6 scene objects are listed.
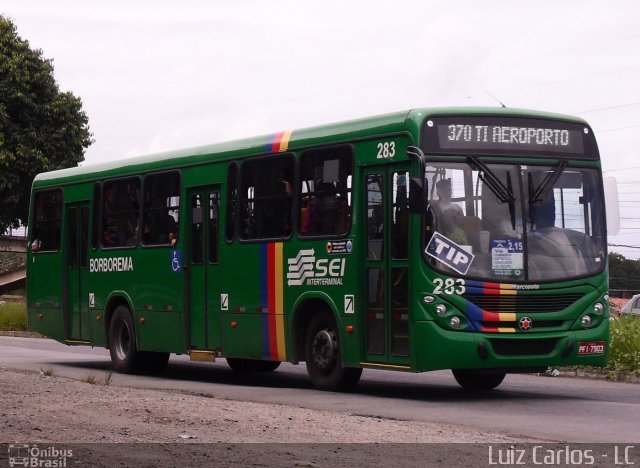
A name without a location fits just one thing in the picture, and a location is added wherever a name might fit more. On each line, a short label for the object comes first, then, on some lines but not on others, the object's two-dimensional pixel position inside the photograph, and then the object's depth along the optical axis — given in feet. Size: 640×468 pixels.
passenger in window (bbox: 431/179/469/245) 50.24
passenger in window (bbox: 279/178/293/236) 57.57
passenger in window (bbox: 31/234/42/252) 80.11
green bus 50.24
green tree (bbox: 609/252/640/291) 290.15
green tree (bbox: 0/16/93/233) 198.29
